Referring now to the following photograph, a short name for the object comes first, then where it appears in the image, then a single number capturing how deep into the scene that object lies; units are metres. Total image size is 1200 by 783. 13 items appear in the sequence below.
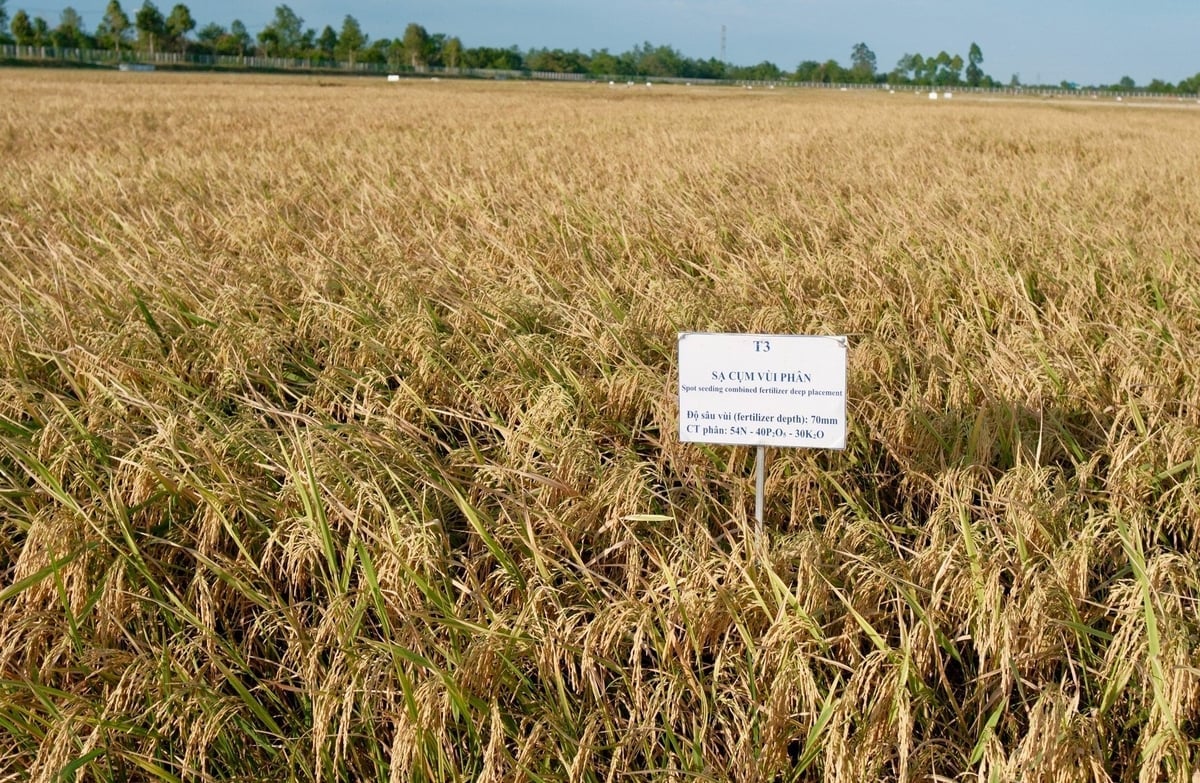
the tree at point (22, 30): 71.06
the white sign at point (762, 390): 1.81
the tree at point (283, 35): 85.62
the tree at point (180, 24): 81.25
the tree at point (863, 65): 128.50
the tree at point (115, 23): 78.75
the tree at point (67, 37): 75.50
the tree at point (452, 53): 90.69
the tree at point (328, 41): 99.94
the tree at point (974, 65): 134.50
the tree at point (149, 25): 77.88
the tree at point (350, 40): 91.06
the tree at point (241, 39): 84.03
